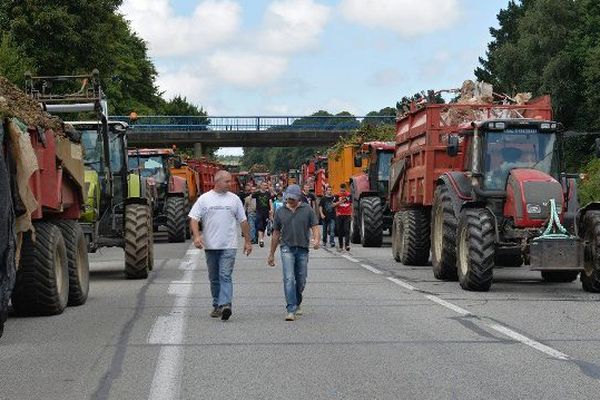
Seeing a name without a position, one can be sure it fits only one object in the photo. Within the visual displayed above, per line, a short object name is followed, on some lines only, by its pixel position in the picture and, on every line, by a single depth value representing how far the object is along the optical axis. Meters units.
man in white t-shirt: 13.53
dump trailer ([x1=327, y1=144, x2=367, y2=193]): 37.19
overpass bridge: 80.86
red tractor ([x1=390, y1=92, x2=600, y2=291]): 16.45
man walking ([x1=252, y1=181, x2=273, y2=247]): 31.70
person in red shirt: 29.00
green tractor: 18.83
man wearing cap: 13.79
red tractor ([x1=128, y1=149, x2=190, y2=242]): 34.03
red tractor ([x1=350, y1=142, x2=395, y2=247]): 30.00
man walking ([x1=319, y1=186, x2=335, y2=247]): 30.81
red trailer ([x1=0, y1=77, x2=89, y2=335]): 11.69
